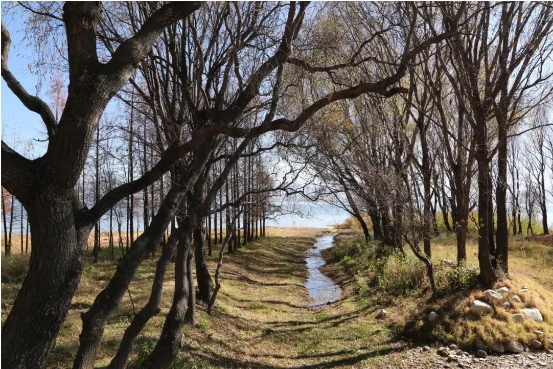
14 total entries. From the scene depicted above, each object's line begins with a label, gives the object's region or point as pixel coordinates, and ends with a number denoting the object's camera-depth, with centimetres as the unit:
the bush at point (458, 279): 984
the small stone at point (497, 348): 789
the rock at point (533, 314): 850
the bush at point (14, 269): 1213
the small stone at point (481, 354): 781
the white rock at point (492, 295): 891
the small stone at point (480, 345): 801
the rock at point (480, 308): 866
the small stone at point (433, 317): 909
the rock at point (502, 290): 911
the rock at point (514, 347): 786
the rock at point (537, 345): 787
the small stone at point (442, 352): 800
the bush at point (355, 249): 2001
